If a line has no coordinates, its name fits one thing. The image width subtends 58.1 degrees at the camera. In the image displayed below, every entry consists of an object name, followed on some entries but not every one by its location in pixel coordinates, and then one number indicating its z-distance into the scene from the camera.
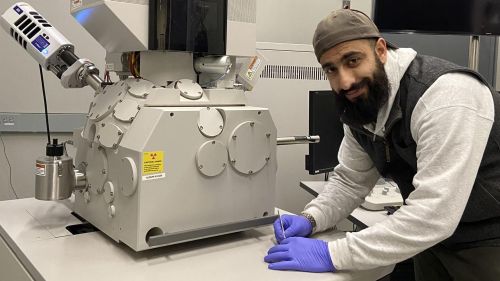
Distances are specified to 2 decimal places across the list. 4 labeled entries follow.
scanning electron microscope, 1.20
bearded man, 1.06
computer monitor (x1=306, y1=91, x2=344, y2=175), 2.15
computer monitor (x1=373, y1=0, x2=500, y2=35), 2.33
